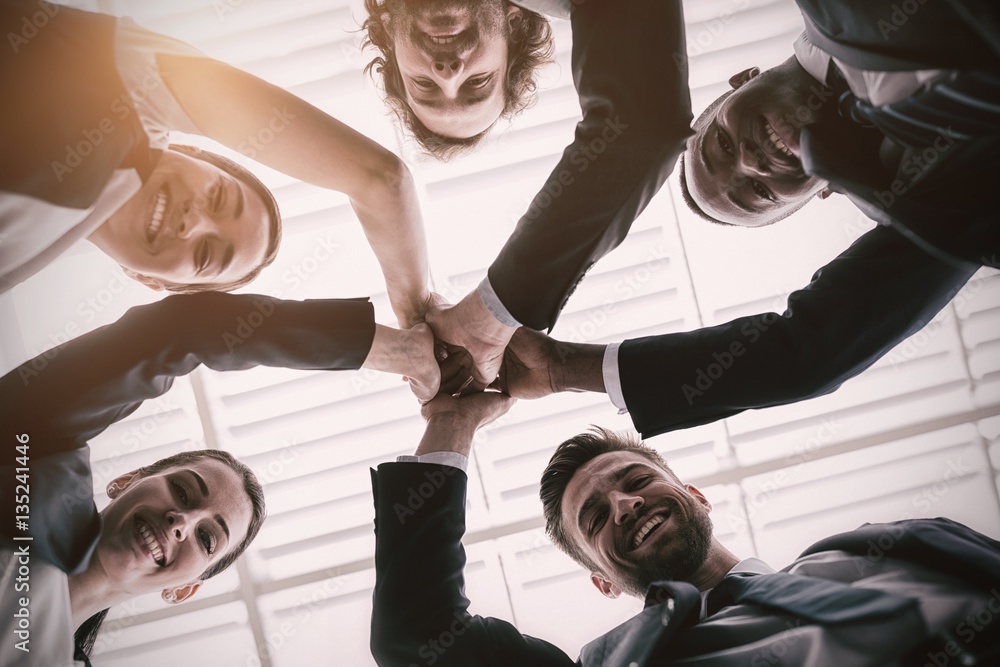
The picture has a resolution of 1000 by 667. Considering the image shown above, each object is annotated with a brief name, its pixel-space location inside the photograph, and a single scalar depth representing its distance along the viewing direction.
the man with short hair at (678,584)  1.48
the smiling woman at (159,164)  1.41
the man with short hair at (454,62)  2.04
